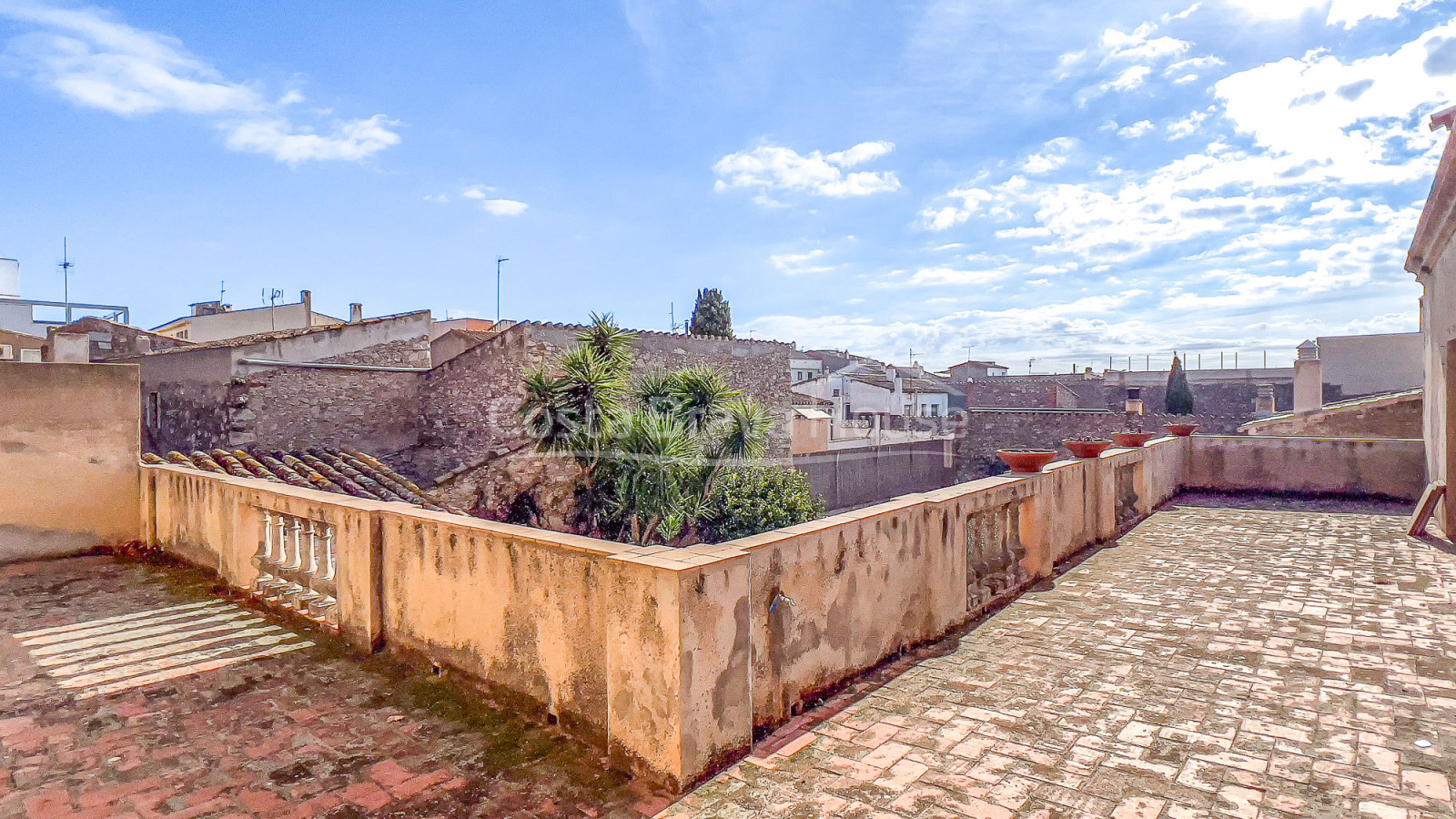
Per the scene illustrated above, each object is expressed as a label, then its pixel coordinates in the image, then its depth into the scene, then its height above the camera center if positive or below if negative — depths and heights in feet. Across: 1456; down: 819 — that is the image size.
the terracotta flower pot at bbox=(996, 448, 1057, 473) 18.26 -1.28
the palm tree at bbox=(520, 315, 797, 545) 44.11 -1.42
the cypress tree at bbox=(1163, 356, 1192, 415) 97.30 +1.61
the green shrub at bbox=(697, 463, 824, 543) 46.73 -6.06
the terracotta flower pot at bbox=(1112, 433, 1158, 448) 27.96 -1.25
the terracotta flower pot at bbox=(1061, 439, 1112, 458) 22.56 -1.24
